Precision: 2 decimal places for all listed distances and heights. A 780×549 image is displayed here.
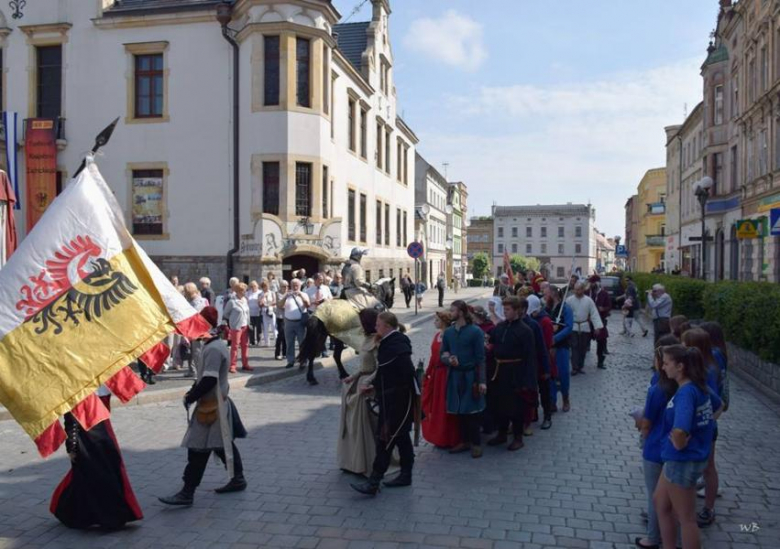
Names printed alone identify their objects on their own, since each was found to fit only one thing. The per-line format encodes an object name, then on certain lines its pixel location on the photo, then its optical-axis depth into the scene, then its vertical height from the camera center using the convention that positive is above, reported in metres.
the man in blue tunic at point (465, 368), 7.33 -1.09
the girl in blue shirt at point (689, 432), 4.29 -1.05
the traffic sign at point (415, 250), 23.60 +0.75
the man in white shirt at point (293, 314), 12.83 -0.86
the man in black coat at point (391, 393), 6.09 -1.14
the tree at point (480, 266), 75.56 +0.58
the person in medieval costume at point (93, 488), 5.26 -1.76
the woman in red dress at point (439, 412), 7.62 -1.65
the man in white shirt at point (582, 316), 11.92 -0.80
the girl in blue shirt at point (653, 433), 4.66 -1.15
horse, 11.39 -1.12
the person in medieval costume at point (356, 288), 11.84 -0.32
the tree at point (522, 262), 70.99 +1.04
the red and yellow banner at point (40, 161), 23.95 +3.96
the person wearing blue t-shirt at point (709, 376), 5.10 -0.85
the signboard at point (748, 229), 14.27 +0.94
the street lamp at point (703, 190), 19.80 +2.53
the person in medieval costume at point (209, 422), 5.77 -1.35
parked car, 29.14 -0.64
